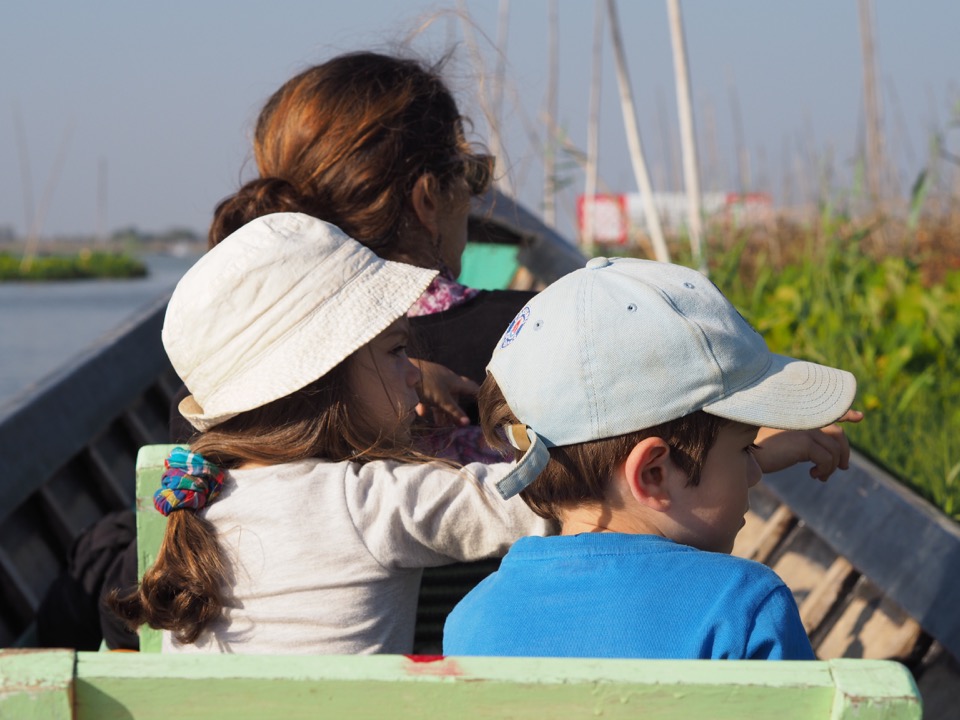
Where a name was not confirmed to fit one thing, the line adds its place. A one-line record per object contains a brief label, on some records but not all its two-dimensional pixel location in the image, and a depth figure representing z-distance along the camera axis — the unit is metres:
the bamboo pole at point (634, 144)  9.12
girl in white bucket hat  2.85
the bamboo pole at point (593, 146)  15.62
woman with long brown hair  3.90
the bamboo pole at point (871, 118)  11.74
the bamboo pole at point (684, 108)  8.91
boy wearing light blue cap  2.20
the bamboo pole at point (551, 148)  14.03
